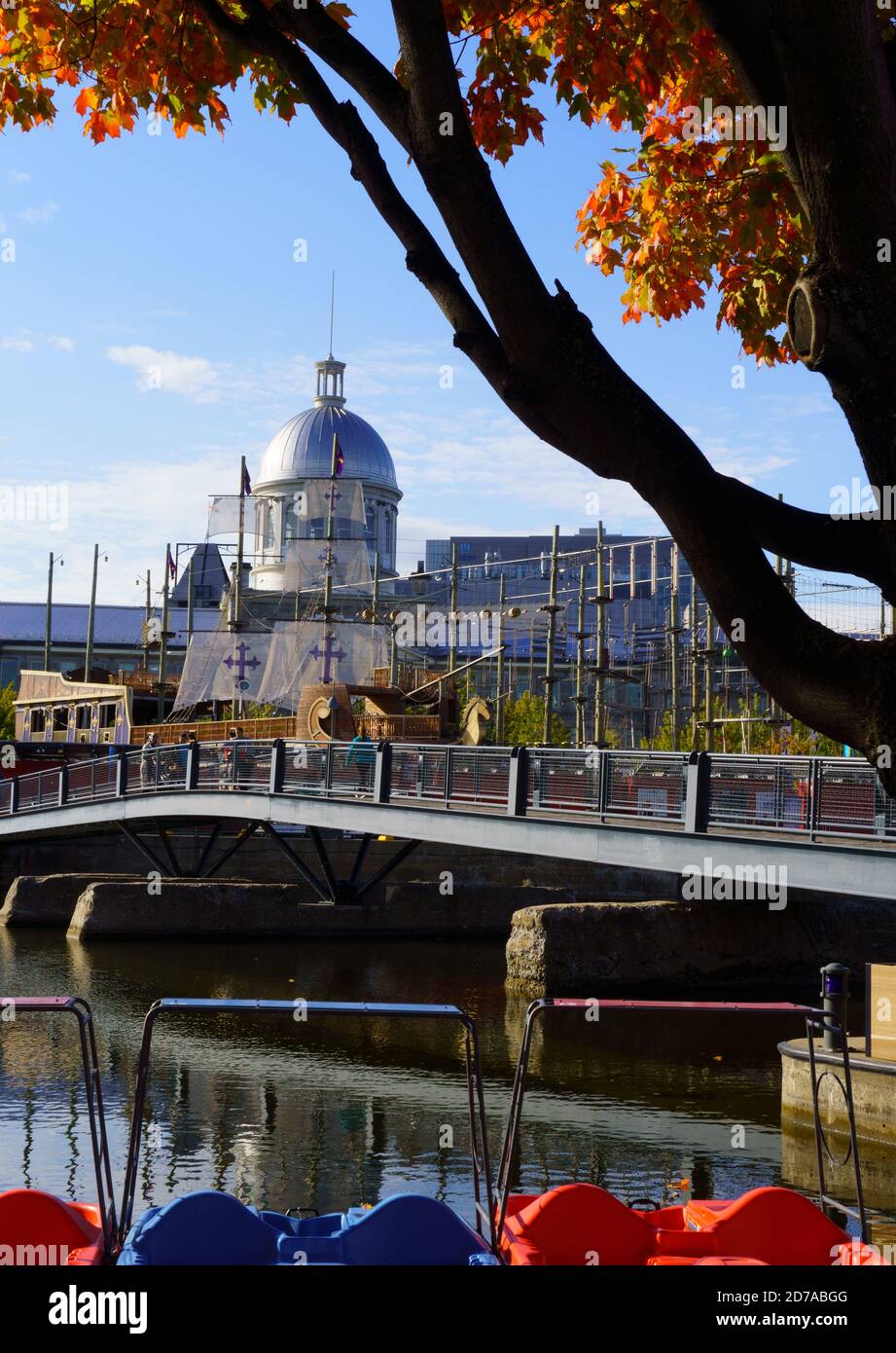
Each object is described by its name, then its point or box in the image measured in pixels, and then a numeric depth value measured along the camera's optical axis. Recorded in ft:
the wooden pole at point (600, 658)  166.91
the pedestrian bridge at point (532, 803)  57.00
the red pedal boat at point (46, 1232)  21.16
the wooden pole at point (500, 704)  190.11
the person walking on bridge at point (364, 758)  91.50
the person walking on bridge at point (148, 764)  116.57
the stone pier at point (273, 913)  106.63
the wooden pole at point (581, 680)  183.21
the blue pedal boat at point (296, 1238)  20.26
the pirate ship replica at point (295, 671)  157.28
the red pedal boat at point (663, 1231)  23.22
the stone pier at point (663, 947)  85.76
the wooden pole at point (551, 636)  177.47
